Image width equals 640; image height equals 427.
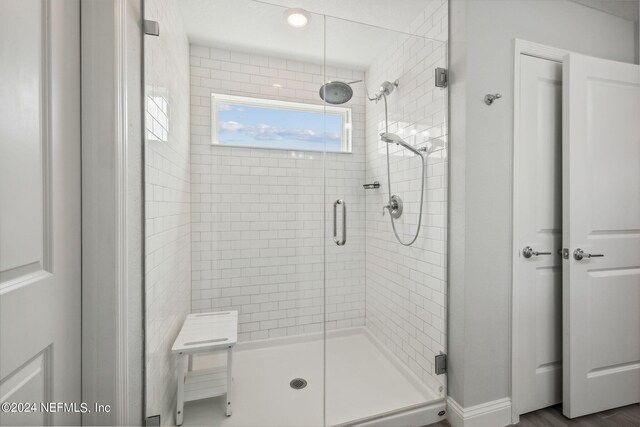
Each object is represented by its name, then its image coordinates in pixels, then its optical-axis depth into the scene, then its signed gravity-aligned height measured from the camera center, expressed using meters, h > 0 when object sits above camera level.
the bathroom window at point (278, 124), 1.67 +0.53
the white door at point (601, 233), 1.59 -0.14
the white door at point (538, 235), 1.62 -0.16
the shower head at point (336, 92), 1.76 +0.75
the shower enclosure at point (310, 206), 1.60 +0.01
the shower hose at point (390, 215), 1.79 +0.03
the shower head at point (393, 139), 1.82 +0.46
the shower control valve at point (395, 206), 1.84 +0.02
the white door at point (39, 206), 0.72 +0.01
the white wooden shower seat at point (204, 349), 1.44 -0.75
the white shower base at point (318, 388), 1.50 -1.10
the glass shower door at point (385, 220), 1.70 -0.08
